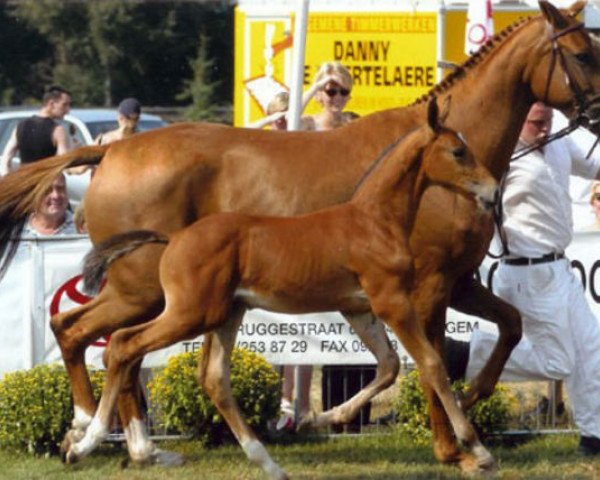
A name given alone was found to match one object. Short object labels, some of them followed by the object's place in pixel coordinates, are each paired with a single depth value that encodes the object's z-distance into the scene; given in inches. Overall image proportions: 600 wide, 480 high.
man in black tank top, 933.8
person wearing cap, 847.2
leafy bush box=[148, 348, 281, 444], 651.0
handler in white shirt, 626.3
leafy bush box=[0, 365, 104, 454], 641.5
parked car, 1368.7
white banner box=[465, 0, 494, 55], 874.2
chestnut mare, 580.8
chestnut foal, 531.6
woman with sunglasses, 715.7
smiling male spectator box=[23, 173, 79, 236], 724.7
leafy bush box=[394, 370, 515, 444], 658.9
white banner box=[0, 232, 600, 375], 663.4
